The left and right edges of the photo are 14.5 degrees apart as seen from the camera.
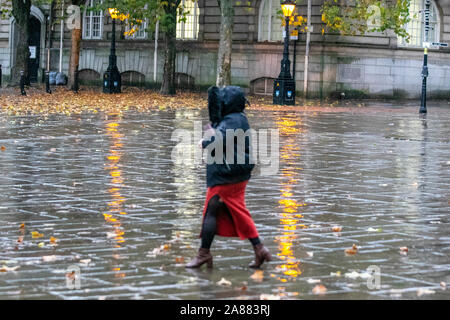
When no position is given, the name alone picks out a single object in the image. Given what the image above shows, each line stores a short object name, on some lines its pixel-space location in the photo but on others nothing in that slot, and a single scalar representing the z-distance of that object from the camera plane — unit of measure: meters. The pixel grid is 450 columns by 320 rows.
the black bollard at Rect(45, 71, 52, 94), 67.08
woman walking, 13.46
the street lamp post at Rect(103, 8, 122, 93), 71.78
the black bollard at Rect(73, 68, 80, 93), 70.83
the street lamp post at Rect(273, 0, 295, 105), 59.48
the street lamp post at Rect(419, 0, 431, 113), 52.57
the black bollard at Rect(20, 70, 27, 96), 61.60
